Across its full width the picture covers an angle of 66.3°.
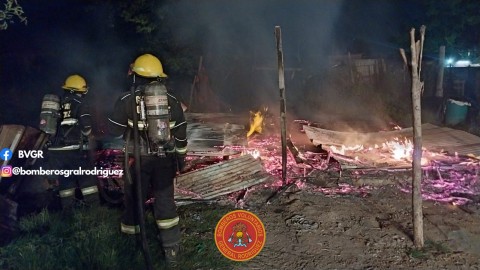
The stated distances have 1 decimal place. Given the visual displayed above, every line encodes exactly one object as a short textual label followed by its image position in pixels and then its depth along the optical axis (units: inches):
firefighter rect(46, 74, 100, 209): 226.5
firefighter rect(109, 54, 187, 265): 164.1
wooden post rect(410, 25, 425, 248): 171.2
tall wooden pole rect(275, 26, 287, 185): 248.7
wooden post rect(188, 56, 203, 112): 578.1
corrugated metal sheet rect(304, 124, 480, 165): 312.5
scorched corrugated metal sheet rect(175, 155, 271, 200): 250.7
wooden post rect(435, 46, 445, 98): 572.7
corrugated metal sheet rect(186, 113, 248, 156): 296.0
